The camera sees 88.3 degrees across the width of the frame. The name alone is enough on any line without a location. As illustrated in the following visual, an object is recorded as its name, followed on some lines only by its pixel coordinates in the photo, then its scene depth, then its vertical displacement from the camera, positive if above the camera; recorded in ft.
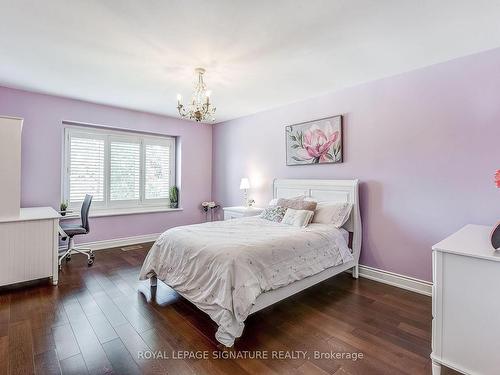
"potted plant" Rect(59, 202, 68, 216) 12.97 -1.00
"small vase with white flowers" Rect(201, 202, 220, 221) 18.51 -1.43
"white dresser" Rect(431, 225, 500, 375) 4.71 -2.29
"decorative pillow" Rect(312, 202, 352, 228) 10.43 -1.02
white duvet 6.37 -2.17
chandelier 9.27 +4.26
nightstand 14.12 -1.28
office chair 11.64 -1.91
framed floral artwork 11.73 +2.31
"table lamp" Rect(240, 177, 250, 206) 15.62 +0.29
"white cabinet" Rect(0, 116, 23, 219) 9.35 +0.85
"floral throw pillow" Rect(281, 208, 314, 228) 10.21 -1.16
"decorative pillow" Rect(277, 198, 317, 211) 10.96 -0.65
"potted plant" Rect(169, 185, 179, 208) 17.70 -0.57
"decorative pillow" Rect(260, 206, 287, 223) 11.12 -1.09
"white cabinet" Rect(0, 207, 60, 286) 9.12 -2.17
